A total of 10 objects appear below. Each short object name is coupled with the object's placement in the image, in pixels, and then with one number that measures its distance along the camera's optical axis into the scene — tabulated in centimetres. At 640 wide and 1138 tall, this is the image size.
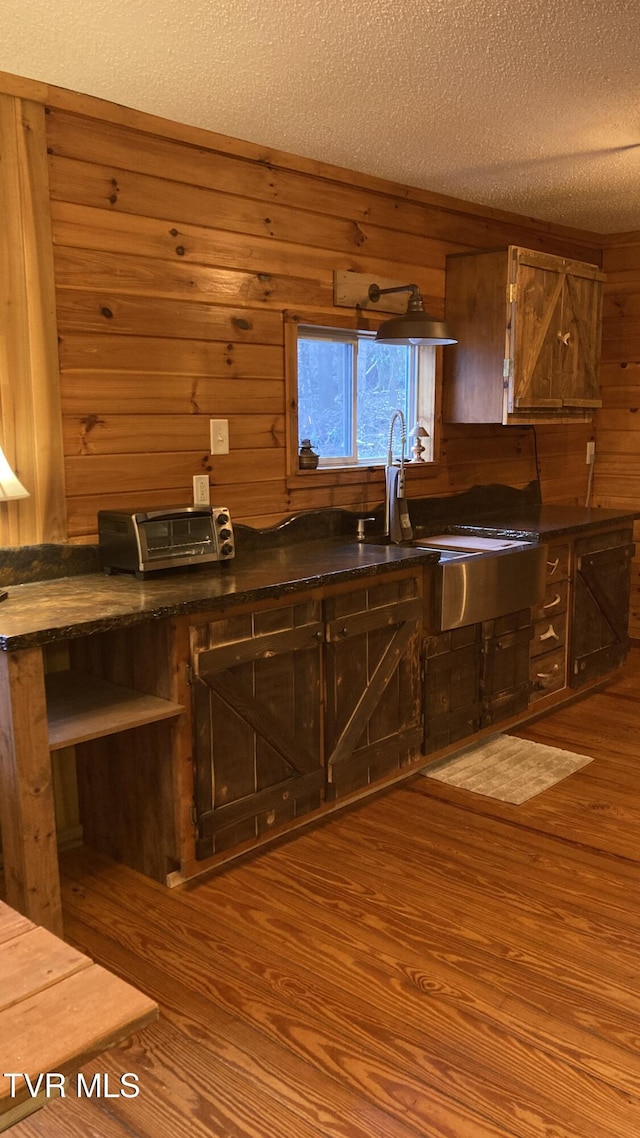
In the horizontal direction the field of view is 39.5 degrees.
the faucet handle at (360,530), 361
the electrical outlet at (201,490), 311
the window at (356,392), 364
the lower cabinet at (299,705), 255
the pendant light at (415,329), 335
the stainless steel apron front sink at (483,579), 327
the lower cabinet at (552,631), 392
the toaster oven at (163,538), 265
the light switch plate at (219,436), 314
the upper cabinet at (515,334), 388
